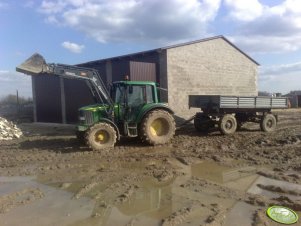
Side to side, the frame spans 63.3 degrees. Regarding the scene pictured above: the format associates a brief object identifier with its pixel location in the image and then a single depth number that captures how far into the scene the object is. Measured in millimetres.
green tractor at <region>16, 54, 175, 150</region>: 8159
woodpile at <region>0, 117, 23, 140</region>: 11241
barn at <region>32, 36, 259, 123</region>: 12834
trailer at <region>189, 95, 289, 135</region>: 10362
